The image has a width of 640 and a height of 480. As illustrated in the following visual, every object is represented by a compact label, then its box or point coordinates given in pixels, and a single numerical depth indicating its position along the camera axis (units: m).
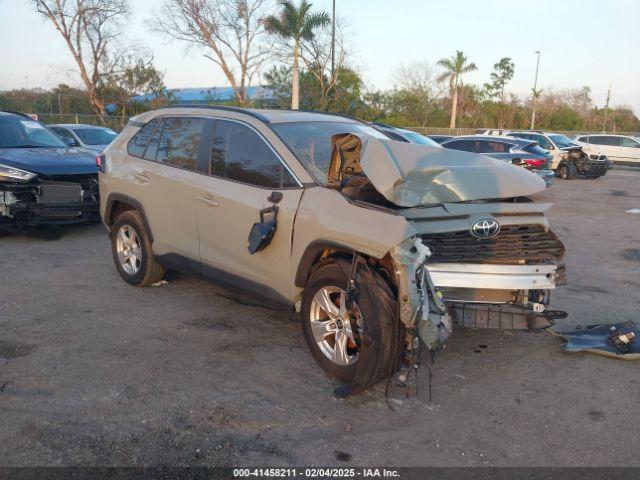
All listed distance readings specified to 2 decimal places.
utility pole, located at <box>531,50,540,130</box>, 54.51
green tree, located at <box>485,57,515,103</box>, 65.56
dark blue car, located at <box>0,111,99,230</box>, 7.72
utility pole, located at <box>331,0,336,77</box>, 30.08
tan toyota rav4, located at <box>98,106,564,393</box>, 3.63
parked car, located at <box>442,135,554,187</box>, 15.11
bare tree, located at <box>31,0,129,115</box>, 32.44
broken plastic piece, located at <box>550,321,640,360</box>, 4.54
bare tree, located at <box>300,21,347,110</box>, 32.06
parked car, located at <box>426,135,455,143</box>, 18.20
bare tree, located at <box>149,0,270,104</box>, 34.38
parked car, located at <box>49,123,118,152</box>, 13.31
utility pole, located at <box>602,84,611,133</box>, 61.34
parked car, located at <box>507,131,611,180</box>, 20.94
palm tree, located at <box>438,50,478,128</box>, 48.12
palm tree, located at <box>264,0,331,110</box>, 28.00
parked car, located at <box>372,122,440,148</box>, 12.44
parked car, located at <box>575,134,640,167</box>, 25.95
